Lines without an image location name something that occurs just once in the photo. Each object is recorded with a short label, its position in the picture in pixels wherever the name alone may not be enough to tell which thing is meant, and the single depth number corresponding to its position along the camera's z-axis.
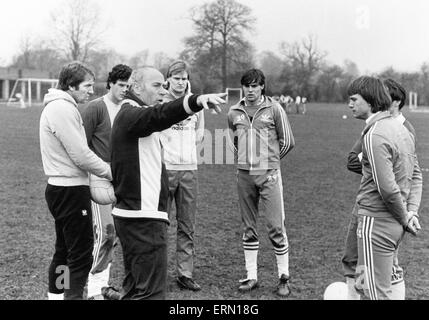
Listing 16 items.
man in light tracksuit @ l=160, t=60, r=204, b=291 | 5.01
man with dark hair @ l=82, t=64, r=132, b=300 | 4.56
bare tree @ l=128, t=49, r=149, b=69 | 25.00
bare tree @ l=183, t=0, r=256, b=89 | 38.31
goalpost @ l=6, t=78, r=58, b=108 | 55.05
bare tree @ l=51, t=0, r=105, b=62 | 40.63
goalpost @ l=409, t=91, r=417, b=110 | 59.67
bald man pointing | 3.19
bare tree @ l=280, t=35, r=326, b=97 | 61.16
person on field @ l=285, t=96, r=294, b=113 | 49.31
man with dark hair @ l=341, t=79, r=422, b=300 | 3.99
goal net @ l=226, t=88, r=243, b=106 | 43.07
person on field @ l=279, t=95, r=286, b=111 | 47.71
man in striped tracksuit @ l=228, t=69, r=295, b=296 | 4.87
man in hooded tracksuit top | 3.83
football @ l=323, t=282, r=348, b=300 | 4.15
